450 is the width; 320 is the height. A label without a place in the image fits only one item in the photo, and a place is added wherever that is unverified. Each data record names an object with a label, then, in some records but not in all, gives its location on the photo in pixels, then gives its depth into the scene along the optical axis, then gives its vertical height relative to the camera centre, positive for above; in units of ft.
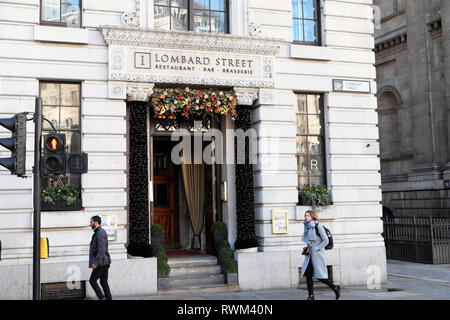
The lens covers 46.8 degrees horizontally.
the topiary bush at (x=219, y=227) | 47.85 -2.05
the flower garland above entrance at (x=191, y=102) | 44.52 +9.01
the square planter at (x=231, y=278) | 44.91 -6.33
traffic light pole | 28.96 -0.21
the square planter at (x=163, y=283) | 42.98 -6.33
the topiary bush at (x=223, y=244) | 46.81 -3.53
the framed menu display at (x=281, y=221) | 46.37 -1.56
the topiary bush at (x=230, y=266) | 45.03 -5.30
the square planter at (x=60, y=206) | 40.32 +0.19
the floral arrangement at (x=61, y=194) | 40.37 +1.13
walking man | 34.68 -3.44
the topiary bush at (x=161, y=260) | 43.06 -4.51
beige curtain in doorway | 53.67 +1.27
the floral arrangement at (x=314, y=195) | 47.42 +0.68
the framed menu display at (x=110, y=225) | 41.68 -1.41
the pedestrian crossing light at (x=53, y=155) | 29.35 +3.03
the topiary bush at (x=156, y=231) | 45.16 -2.13
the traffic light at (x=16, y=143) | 29.01 +3.72
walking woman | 38.75 -3.98
